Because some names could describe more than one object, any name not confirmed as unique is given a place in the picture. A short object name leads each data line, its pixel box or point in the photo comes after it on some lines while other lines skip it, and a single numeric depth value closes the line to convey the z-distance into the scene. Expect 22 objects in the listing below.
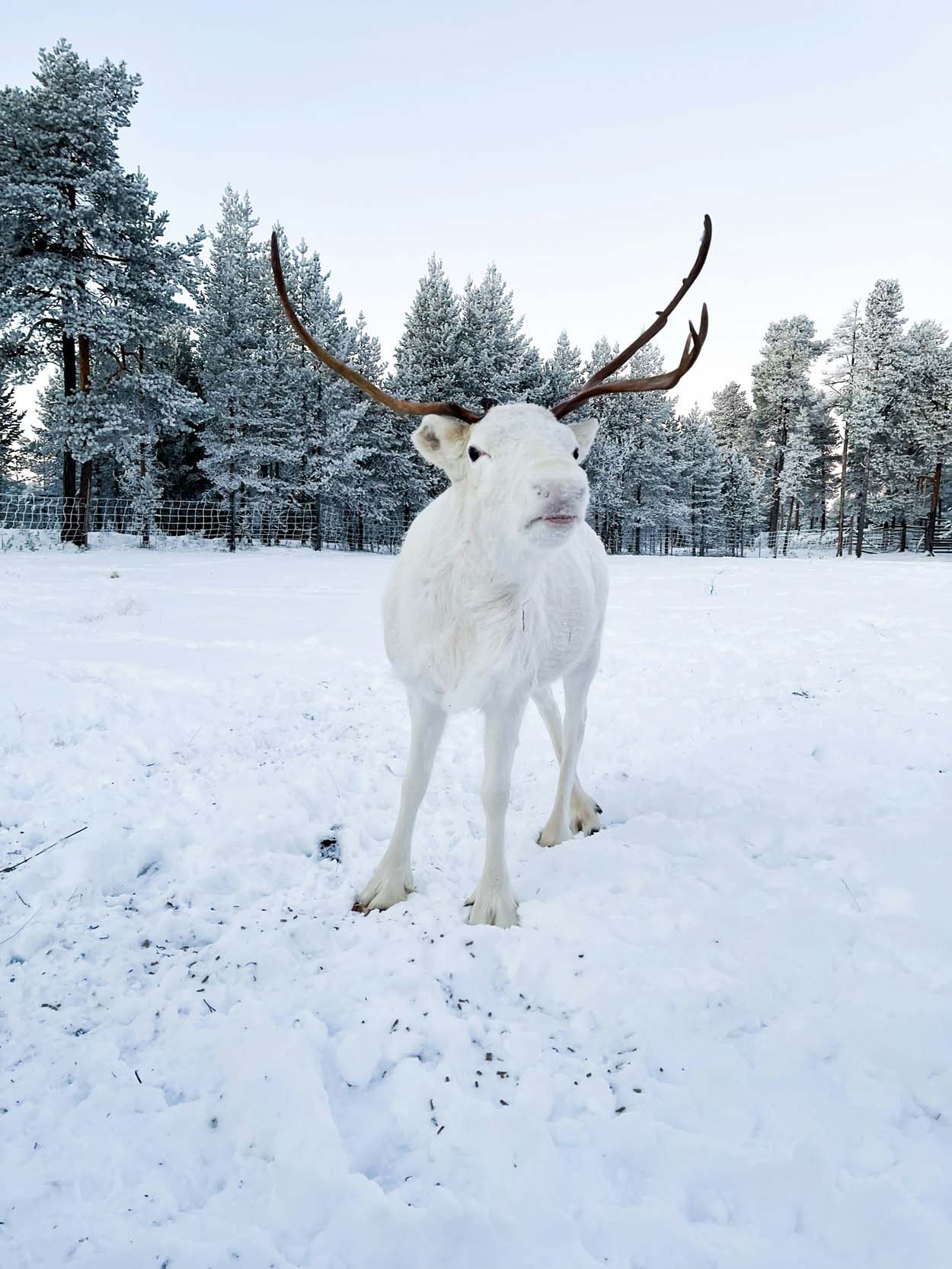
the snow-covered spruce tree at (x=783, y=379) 44.19
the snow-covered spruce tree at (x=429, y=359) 30.20
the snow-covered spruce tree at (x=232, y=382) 25.36
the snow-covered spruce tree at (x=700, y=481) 45.88
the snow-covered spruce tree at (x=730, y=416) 57.34
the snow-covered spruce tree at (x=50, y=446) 20.38
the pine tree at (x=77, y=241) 18.95
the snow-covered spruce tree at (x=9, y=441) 29.61
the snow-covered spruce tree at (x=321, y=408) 26.75
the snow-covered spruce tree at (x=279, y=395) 26.48
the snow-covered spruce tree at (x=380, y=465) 30.20
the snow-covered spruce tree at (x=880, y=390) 35.03
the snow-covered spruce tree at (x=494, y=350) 29.98
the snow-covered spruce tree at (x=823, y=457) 44.28
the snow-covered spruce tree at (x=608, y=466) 36.59
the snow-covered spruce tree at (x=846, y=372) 35.25
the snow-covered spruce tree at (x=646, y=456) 40.41
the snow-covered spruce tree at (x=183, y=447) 32.28
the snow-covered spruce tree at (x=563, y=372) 33.41
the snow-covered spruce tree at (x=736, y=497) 50.56
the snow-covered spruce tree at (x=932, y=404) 36.25
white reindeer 2.69
